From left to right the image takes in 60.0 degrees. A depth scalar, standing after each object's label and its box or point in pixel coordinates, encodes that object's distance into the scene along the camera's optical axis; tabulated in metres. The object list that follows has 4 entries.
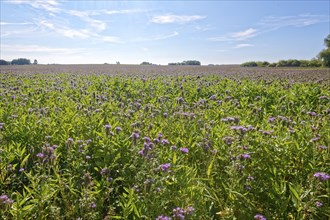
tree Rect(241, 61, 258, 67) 55.00
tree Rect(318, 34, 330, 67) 46.00
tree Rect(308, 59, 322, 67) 49.46
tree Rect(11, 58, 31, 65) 68.64
